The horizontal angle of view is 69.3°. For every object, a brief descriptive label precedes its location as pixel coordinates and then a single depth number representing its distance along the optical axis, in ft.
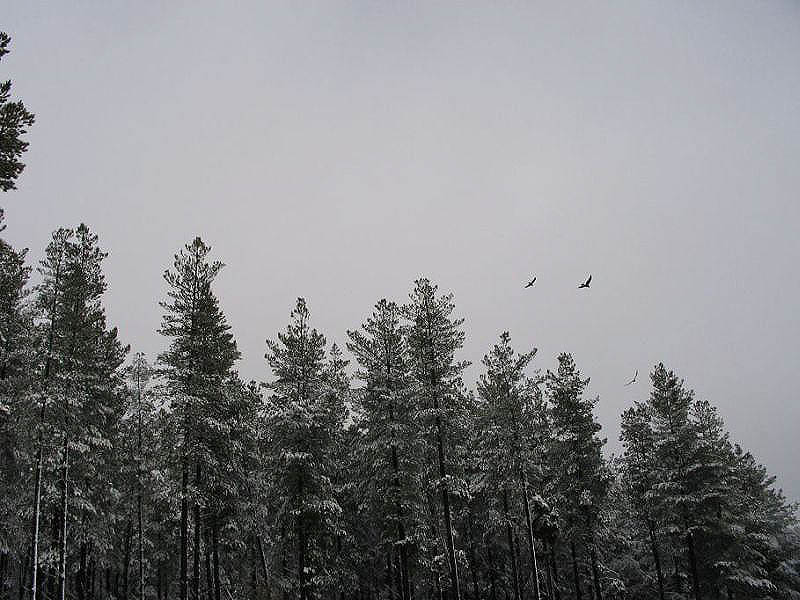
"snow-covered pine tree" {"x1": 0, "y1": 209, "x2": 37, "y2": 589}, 72.23
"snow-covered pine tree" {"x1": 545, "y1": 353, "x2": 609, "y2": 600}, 109.29
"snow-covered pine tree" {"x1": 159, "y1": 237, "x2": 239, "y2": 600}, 80.89
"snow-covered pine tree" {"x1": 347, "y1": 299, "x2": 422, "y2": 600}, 93.30
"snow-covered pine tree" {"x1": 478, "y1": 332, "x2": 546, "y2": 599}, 104.42
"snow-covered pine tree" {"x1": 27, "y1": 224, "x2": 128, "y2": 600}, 78.02
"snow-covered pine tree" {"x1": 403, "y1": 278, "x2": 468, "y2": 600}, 94.12
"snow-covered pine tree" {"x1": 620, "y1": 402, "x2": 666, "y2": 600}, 135.13
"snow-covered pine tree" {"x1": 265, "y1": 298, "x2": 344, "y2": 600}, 89.35
